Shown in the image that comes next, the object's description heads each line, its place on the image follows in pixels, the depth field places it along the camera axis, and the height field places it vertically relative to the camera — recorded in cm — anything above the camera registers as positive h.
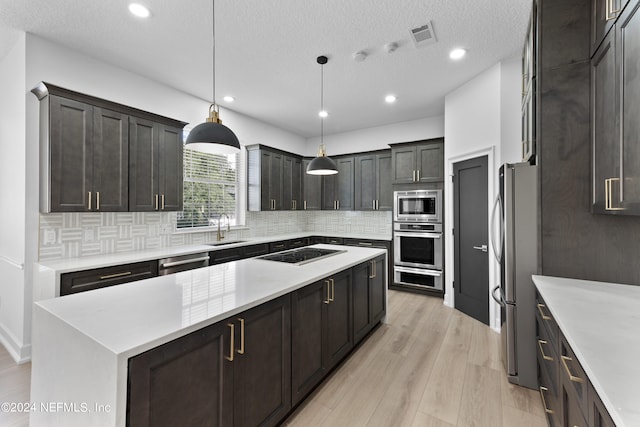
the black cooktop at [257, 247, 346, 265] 263 -43
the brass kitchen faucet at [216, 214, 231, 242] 438 -30
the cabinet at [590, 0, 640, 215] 134 +54
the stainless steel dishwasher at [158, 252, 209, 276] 308 -57
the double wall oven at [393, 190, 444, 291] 446 -42
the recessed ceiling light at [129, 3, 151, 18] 228 +171
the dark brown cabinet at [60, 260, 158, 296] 239 -59
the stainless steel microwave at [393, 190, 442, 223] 446 +14
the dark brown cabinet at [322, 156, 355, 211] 567 +56
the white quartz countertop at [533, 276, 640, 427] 77 -49
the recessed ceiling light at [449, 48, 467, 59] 296 +175
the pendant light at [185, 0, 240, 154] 194 +56
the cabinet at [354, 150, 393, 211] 522 +63
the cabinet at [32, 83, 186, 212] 257 +61
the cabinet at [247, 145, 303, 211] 490 +65
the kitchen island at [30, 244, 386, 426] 101 -48
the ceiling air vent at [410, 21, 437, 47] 257 +172
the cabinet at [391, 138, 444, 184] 450 +89
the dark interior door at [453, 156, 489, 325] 343 -32
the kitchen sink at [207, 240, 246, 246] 416 -44
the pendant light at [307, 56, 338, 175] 310 +56
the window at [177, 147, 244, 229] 411 +40
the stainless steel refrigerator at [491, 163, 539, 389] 212 -40
